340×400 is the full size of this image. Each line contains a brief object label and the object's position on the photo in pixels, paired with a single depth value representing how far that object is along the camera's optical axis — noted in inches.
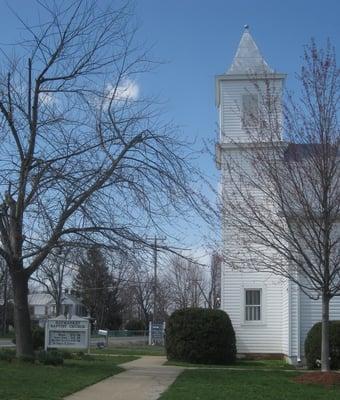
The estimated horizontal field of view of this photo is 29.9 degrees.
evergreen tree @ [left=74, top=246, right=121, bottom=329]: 2544.3
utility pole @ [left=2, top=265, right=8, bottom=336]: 2640.3
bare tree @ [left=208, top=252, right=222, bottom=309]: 2364.2
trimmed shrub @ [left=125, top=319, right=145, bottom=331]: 2991.9
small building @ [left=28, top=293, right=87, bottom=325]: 3038.9
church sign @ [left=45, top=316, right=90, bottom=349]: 826.8
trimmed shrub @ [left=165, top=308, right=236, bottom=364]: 827.4
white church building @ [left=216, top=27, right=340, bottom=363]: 885.2
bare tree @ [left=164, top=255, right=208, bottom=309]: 2449.6
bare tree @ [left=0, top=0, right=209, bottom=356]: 589.9
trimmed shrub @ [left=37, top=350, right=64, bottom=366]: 636.7
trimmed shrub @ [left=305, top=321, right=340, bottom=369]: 788.6
